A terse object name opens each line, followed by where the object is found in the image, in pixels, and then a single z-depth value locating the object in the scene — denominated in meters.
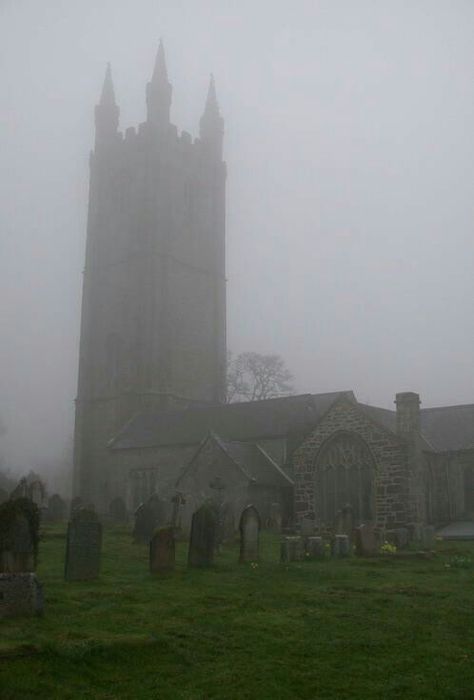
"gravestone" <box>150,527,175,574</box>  14.02
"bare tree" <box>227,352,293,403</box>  56.72
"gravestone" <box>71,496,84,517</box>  30.09
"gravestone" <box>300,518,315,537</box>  25.00
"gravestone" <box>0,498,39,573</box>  11.84
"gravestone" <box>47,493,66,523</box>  30.66
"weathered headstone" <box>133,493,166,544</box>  20.84
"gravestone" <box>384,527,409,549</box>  21.34
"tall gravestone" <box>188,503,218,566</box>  15.19
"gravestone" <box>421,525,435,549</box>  21.70
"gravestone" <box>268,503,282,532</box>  28.91
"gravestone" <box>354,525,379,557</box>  18.48
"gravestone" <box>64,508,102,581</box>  13.55
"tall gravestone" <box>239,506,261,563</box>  16.86
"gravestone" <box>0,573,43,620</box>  9.30
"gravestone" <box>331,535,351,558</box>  18.34
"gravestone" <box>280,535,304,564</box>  17.14
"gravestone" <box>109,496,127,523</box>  31.67
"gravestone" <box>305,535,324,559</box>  17.80
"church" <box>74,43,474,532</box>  28.95
